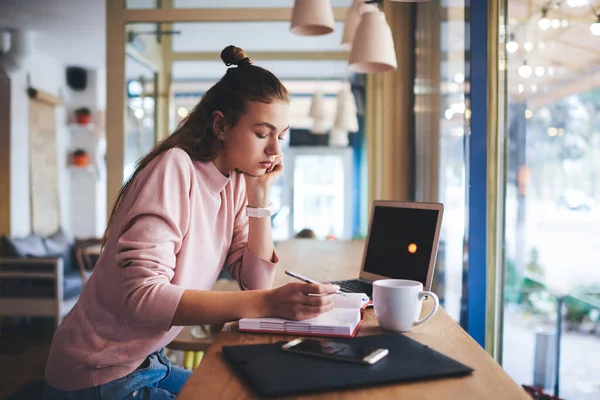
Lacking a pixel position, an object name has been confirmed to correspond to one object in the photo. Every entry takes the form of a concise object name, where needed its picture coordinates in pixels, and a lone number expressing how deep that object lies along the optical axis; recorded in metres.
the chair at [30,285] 5.10
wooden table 0.75
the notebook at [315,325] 1.03
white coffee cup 1.07
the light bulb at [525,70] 1.98
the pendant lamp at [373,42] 2.23
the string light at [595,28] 1.54
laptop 1.47
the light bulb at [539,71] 1.90
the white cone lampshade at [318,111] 5.58
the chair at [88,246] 6.20
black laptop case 0.76
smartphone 0.85
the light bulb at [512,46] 2.05
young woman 1.02
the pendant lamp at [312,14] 2.23
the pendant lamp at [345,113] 5.28
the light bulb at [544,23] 1.86
